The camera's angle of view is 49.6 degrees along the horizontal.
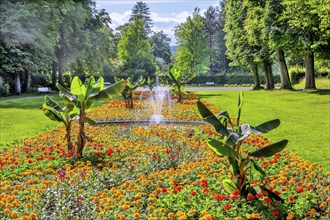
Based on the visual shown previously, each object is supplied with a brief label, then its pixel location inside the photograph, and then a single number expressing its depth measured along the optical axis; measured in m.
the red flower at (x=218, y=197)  4.46
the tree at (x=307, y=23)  22.77
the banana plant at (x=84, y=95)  7.66
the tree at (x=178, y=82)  19.65
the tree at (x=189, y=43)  48.12
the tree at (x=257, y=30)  30.47
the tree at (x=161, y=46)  95.24
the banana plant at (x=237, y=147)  4.49
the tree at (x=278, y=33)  26.14
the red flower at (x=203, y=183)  5.07
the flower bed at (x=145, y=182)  4.44
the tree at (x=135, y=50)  54.44
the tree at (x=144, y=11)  97.38
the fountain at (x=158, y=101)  13.35
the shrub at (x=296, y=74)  41.33
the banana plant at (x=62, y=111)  7.71
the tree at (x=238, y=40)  34.75
